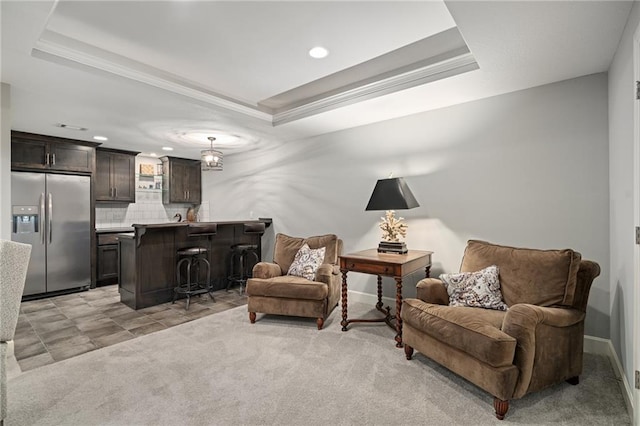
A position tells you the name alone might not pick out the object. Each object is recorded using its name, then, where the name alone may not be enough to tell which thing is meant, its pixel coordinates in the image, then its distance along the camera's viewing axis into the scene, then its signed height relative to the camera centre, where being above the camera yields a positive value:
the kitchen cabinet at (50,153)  4.48 +0.91
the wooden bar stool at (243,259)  5.09 -0.80
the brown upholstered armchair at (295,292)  3.31 -0.86
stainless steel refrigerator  4.48 -0.21
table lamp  3.41 +0.08
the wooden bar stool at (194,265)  4.30 -0.78
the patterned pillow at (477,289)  2.51 -0.65
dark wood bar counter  4.10 -0.65
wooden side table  2.90 -0.54
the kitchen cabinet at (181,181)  6.61 +0.68
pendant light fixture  4.63 +0.77
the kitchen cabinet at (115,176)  5.61 +0.68
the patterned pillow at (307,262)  3.70 -0.61
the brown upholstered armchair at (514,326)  1.91 -0.77
